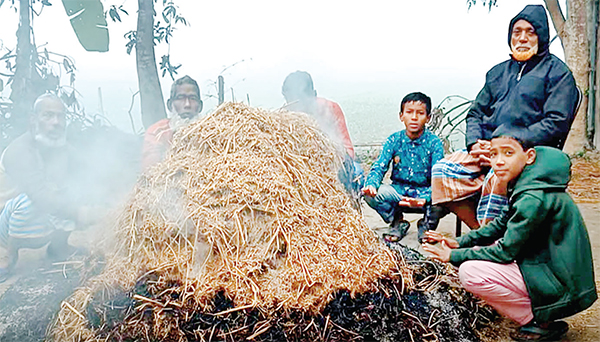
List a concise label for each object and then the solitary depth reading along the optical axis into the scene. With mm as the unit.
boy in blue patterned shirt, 3523
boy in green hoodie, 2035
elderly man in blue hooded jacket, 2807
